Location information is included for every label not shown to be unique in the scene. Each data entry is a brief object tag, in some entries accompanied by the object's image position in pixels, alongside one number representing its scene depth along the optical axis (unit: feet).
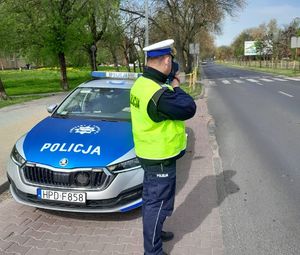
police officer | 6.94
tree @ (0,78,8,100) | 40.39
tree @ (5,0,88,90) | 51.01
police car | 9.25
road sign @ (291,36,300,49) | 85.20
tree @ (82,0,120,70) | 50.30
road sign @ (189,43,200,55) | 64.69
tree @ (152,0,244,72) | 67.96
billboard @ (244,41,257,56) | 216.81
